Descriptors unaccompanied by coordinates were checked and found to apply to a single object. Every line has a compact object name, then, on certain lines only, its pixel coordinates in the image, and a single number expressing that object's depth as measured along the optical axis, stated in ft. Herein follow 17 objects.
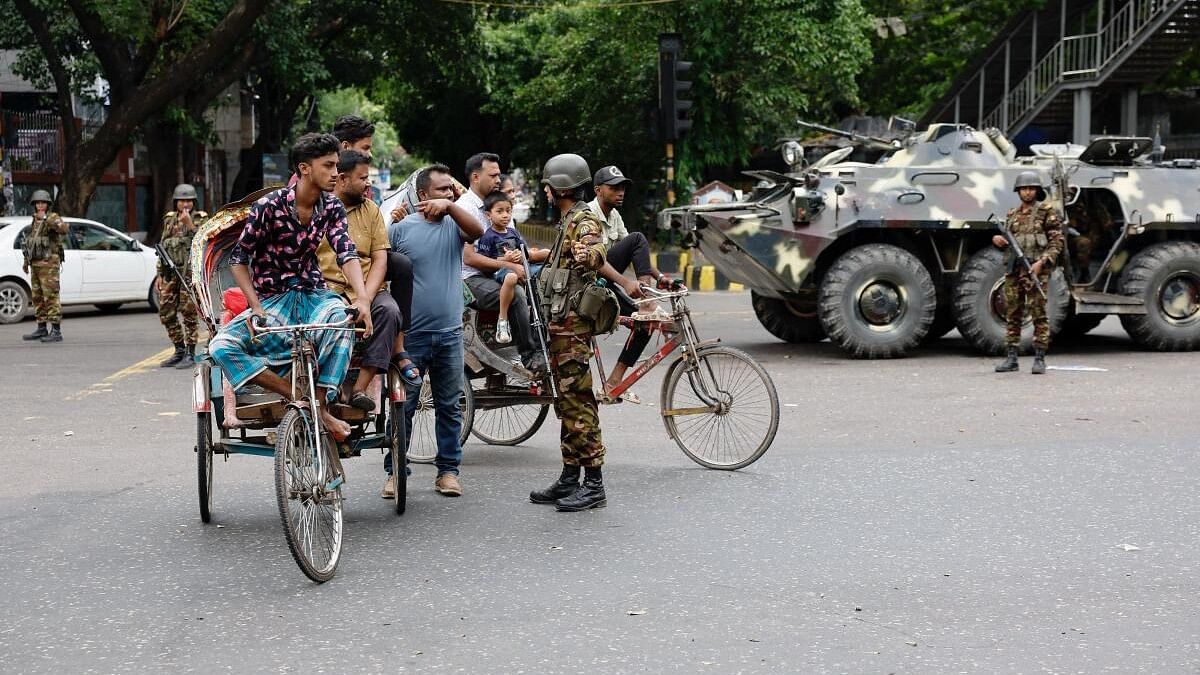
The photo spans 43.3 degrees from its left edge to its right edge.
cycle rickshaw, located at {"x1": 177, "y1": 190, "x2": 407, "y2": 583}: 18.44
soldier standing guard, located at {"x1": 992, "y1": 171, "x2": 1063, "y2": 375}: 40.29
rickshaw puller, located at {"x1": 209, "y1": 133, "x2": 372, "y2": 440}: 20.22
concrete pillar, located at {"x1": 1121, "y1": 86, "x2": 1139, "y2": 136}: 94.22
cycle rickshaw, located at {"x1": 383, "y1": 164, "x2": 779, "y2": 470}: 26.18
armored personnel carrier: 44.60
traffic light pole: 74.32
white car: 62.90
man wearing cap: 26.78
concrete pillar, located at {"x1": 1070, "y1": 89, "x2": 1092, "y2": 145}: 92.38
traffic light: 68.33
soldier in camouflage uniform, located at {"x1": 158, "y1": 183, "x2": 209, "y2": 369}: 44.52
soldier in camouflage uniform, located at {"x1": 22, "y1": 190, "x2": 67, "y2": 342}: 52.24
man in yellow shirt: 21.65
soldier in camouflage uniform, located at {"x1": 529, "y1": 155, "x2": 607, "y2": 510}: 22.89
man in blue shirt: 24.09
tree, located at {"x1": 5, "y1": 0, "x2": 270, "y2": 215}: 75.82
